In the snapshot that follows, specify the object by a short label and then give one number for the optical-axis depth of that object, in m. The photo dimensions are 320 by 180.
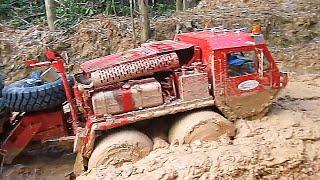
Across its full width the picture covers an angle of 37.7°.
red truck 6.75
